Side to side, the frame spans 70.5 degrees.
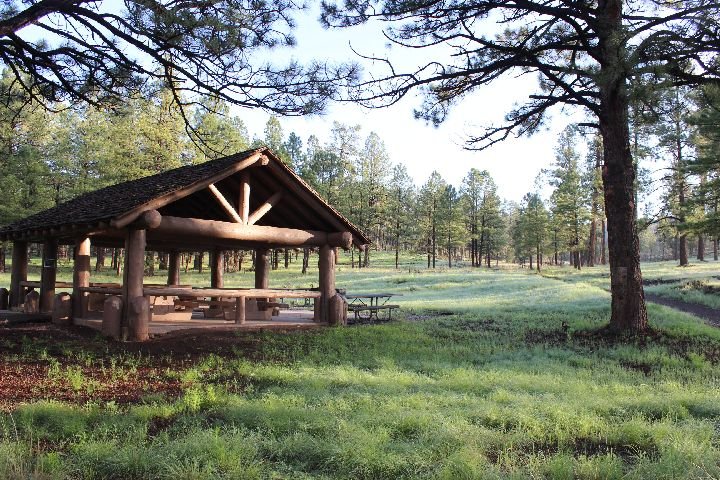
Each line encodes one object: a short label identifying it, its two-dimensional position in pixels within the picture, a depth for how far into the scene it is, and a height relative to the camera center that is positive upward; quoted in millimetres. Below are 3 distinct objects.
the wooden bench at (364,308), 14961 -1600
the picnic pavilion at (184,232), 9867 +494
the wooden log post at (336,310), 13273 -1436
